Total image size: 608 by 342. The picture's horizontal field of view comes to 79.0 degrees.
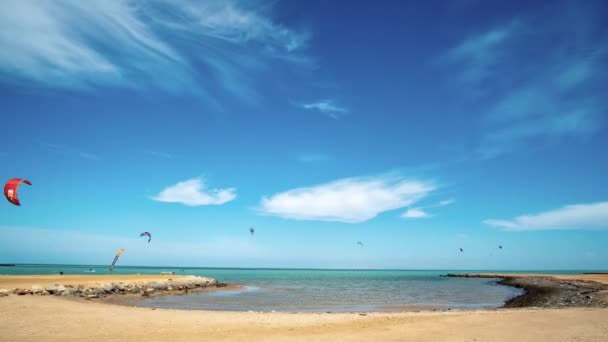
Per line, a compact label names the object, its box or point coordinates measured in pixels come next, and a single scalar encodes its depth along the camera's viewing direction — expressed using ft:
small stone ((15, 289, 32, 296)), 82.00
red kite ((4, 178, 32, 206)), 62.59
